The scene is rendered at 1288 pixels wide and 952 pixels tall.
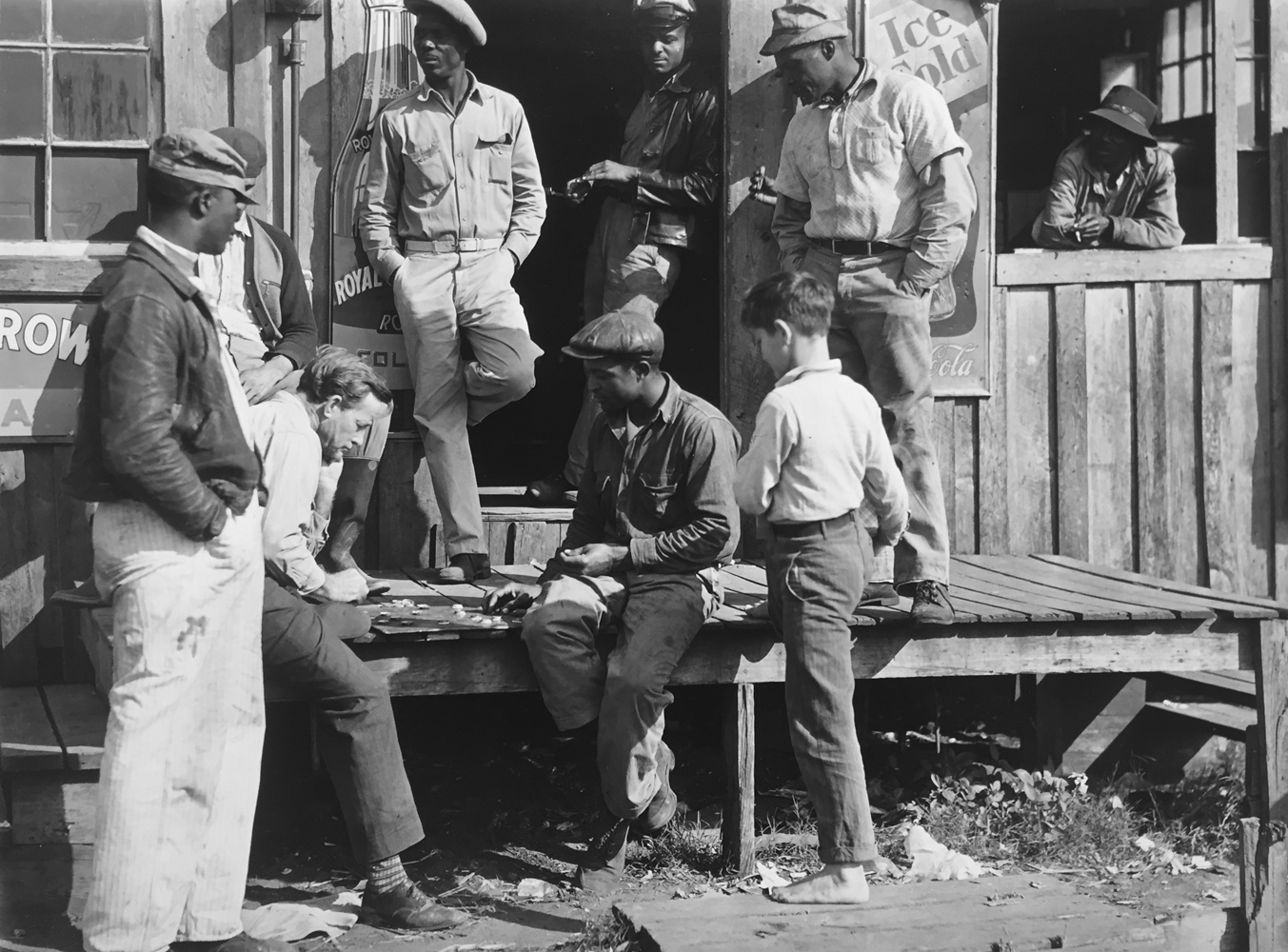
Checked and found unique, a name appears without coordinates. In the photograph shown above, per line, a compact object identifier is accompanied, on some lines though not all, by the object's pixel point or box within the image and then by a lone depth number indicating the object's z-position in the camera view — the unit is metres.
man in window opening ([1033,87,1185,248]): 7.03
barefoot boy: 4.56
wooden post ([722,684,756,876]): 5.54
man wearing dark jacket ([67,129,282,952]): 3.93
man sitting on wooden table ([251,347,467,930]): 4.54
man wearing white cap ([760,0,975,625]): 5.61
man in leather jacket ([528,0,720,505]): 6.82
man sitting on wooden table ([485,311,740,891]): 5.02
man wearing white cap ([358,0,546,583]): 6.14
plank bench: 5.28
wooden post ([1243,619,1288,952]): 5.27
